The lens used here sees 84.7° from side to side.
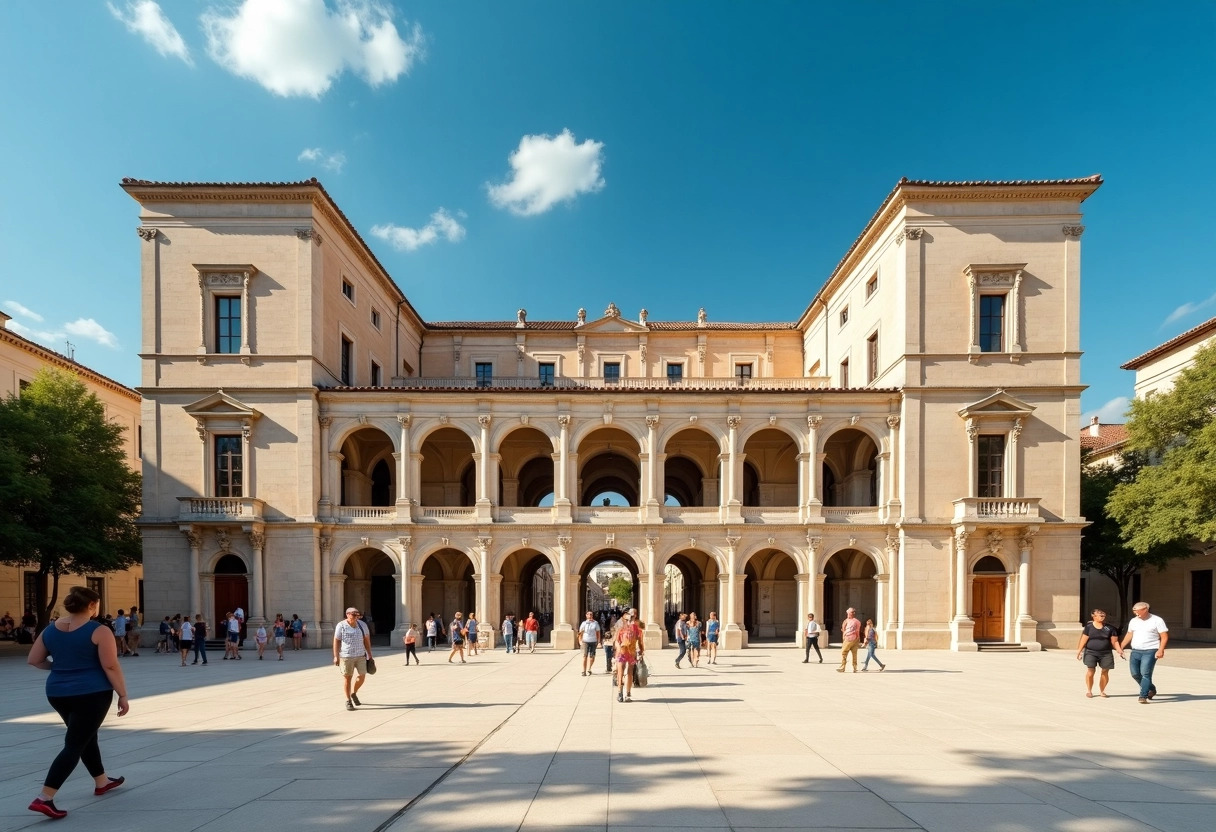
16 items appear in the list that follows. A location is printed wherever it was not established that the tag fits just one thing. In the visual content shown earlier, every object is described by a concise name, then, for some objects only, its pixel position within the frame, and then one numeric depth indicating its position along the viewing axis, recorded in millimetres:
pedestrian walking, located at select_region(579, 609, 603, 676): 18156
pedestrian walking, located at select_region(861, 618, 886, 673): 19525
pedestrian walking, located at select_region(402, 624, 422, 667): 21625
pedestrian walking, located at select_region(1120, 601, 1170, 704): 12625
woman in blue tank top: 6227
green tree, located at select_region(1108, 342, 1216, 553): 25188
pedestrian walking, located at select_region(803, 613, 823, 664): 21500
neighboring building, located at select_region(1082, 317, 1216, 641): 32125
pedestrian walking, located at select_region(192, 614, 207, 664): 22344
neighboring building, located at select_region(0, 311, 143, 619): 34719
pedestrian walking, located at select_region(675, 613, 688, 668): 21473
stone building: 27469
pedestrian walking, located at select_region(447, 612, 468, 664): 23217
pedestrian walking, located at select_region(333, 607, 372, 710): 12484
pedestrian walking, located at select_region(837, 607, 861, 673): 18859
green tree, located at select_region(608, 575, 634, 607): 119625
